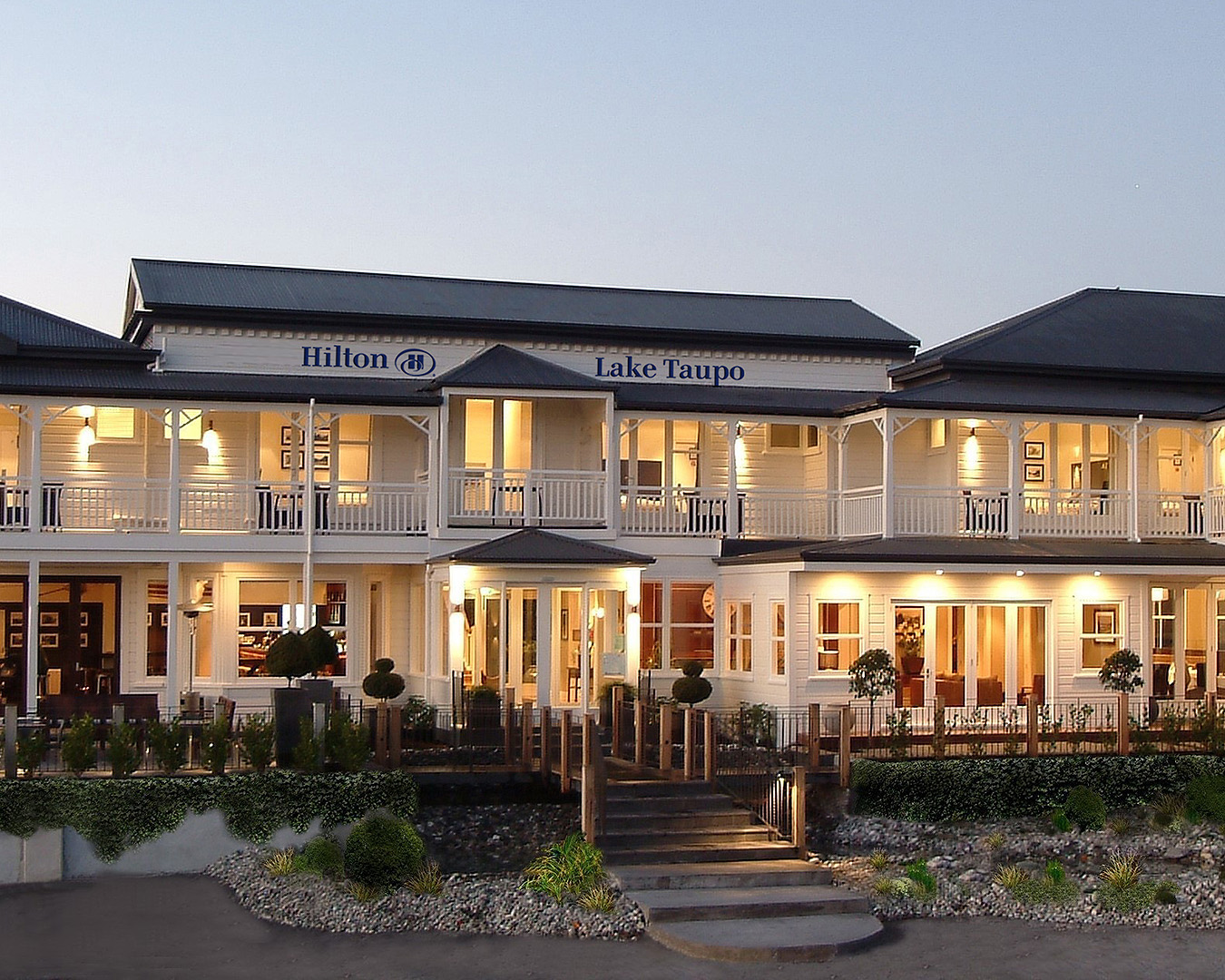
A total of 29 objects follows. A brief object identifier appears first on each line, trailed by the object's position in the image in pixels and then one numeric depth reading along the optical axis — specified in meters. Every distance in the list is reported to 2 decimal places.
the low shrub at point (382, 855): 19.70
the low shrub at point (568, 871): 19.30
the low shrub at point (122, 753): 21.42
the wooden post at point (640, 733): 24.14
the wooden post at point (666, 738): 23.36
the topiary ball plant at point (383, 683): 27.55
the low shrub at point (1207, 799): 24.25
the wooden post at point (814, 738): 24.39
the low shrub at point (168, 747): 21.72
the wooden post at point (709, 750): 22.72
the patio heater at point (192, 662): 26.88
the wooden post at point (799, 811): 21.00
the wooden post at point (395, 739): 23.52
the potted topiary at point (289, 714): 22.77
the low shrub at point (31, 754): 21.23
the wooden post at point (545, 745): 23.80
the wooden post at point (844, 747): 24.16
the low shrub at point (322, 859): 20.47
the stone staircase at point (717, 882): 17.77
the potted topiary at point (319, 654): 24.83
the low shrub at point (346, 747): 22.33
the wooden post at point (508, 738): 24.38
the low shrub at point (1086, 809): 24.17
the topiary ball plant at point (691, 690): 27.55
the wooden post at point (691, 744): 22.84
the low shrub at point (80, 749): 21.31
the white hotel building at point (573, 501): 28.48
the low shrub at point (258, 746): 21.92
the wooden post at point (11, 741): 21.23
